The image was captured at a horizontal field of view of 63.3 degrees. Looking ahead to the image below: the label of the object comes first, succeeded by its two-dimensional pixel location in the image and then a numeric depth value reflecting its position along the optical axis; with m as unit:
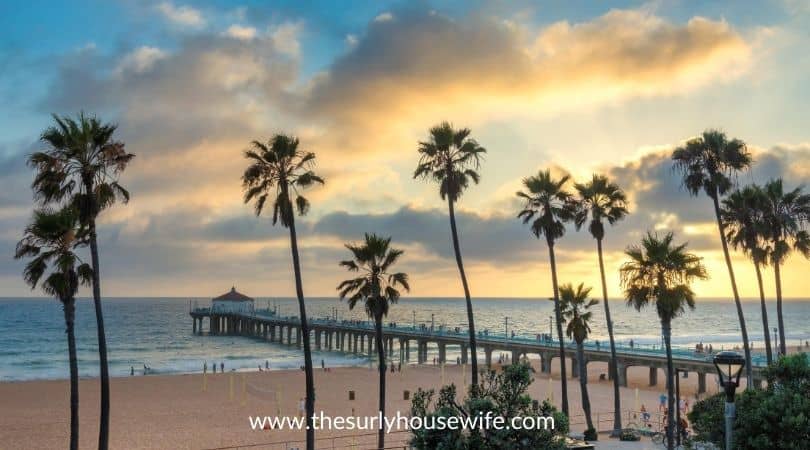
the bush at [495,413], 9.34
